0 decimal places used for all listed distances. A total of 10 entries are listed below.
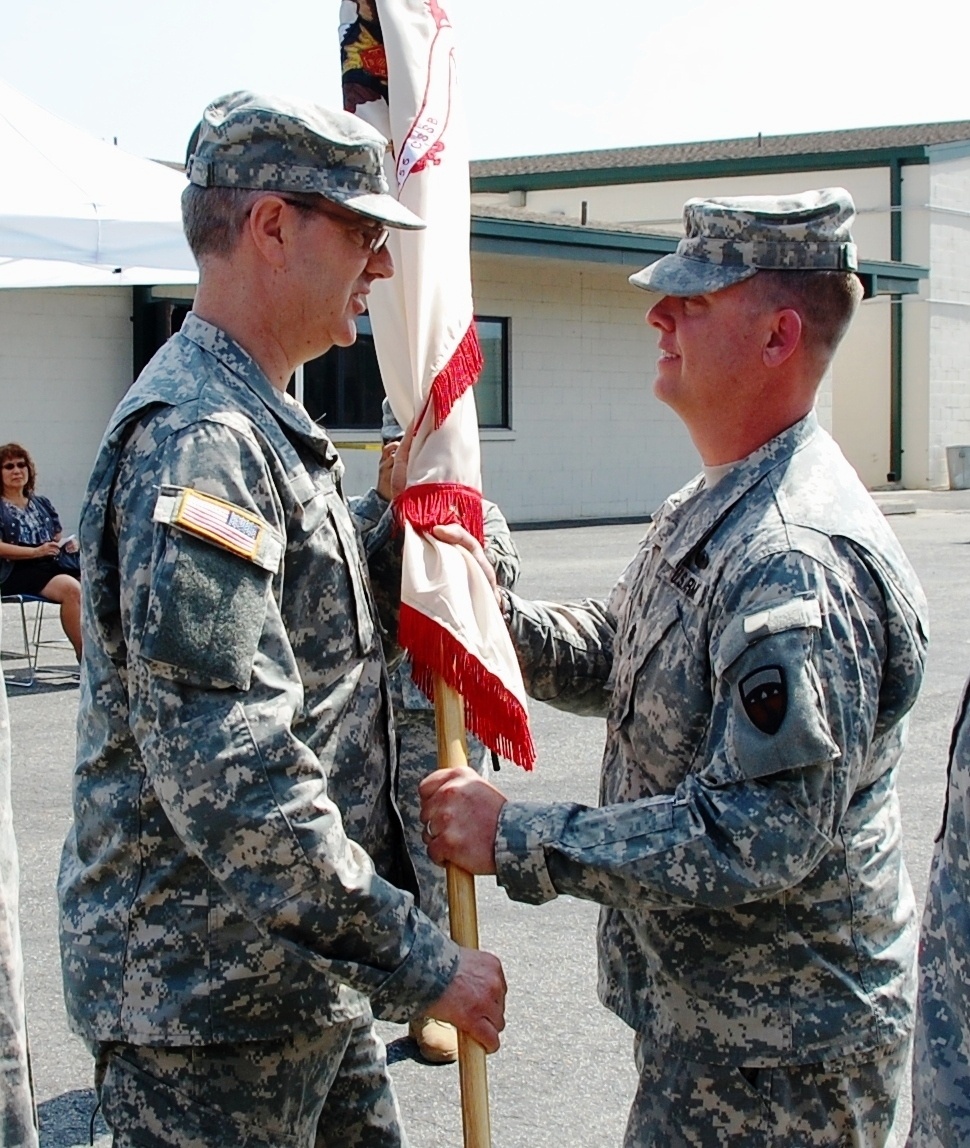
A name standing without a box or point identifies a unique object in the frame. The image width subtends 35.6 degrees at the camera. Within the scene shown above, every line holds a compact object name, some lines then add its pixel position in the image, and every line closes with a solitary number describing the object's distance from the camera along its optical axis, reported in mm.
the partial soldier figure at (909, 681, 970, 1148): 1900
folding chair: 10117
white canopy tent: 8766
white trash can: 29375
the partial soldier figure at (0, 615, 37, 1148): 2732
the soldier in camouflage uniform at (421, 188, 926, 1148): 2332
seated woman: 10258
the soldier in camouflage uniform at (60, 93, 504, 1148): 2230
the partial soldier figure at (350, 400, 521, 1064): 4523
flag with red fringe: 3209
